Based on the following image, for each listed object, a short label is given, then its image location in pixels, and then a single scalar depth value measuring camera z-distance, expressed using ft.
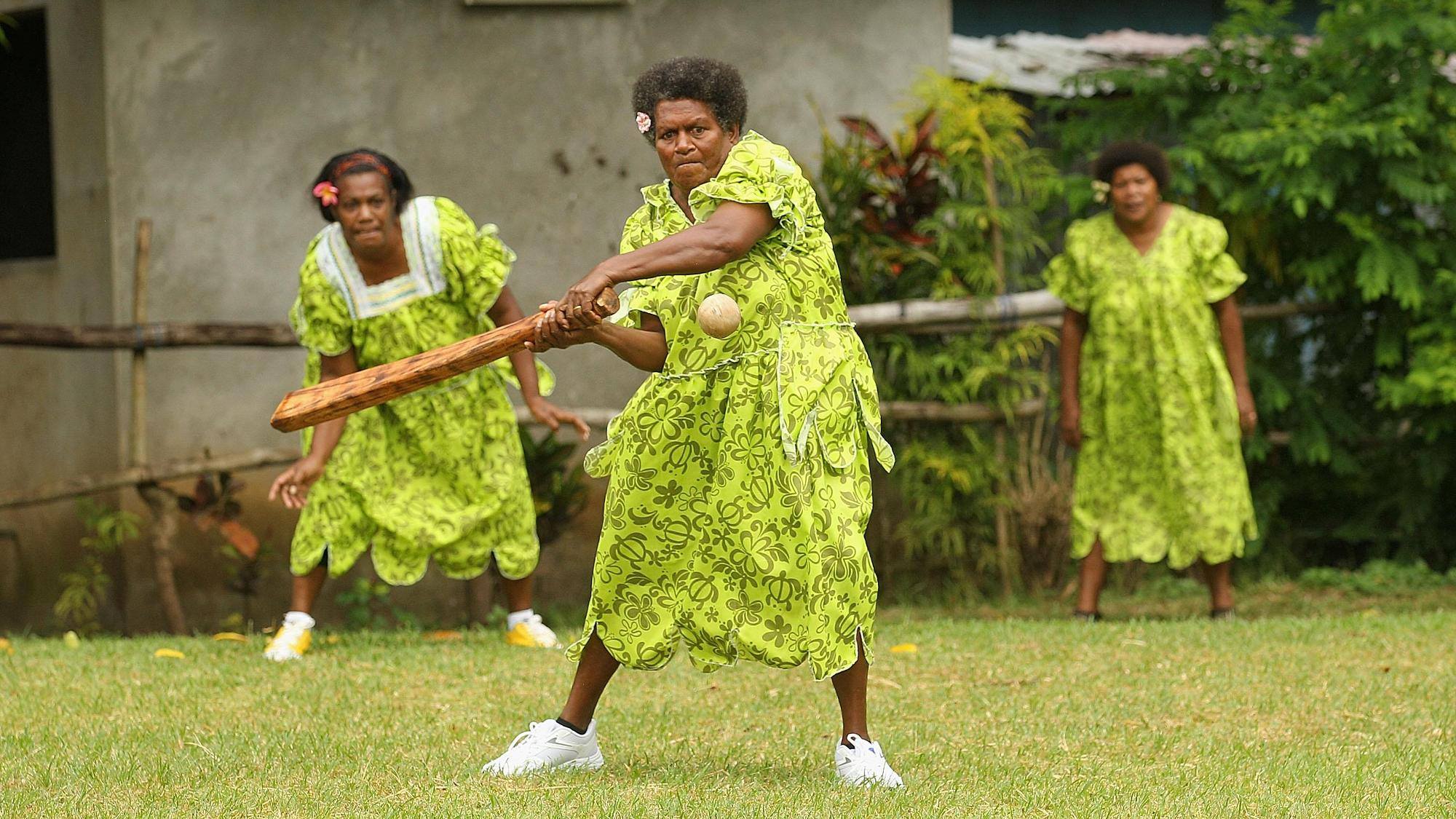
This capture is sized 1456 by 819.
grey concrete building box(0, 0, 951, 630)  54.39
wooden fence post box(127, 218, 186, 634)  49.62
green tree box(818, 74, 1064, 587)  52.44
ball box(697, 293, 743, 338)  23.09
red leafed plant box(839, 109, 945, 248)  52.80
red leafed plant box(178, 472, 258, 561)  49.78
